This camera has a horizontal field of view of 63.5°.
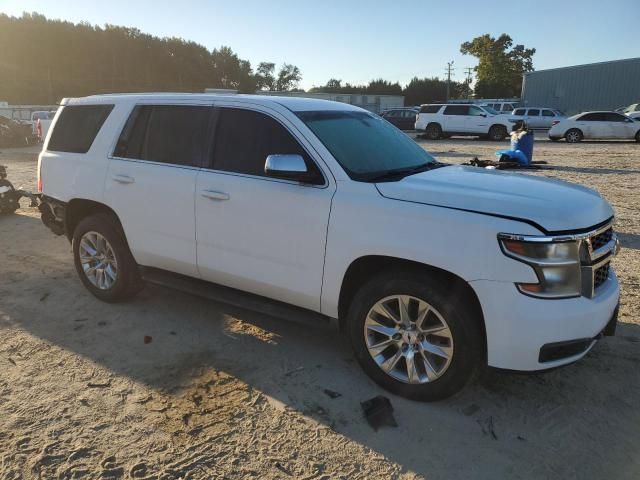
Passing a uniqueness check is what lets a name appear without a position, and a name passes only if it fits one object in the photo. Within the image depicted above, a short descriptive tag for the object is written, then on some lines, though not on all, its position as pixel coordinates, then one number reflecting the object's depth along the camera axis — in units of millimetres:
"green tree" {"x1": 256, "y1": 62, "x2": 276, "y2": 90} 109875
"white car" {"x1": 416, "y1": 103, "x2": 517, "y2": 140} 26000
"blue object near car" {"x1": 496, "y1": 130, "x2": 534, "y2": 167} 9188
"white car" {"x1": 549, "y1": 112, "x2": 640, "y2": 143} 23703
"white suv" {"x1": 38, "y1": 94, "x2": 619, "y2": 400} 2861
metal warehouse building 42406
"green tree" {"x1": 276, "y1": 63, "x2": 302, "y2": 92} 120744
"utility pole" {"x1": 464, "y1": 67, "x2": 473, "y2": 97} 96906
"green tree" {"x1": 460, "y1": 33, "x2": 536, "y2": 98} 71938
